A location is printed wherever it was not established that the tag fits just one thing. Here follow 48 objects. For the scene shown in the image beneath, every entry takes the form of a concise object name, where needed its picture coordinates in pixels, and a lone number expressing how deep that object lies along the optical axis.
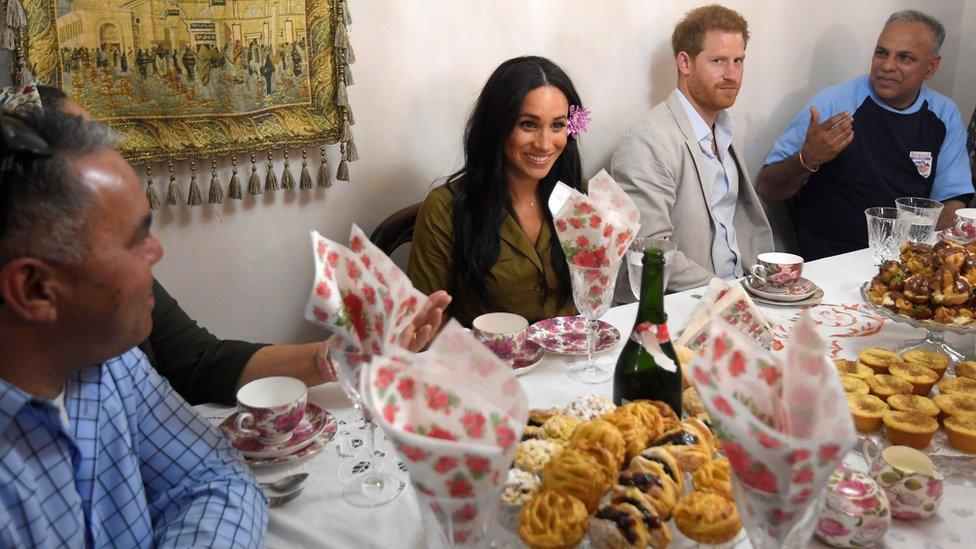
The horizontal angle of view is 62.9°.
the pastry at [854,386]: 1.24
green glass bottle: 1.15
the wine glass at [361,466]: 1.02
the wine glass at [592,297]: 1.34
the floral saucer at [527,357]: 1.40
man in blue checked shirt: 0.77
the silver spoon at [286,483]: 1.08
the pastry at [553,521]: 0.86
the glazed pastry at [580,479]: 0.90
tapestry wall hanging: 1.79
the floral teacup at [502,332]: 1.40
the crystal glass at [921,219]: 1.78
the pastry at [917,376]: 1.25
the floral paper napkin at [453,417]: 0.71
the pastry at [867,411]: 1.17
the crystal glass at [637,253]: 1.41
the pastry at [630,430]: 0.98
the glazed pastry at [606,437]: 0.95
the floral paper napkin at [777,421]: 0.70
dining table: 0.99
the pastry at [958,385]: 1.25
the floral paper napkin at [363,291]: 0.99
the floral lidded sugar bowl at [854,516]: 0.92
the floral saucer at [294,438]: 1.13
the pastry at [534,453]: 0.99
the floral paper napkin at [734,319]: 1.39
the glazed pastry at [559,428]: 1.05
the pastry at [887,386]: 1.23
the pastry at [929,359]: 1.30
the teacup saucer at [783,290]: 1.72
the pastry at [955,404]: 1.16
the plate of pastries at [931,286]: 1.39
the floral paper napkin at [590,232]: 1.31
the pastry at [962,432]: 1.10
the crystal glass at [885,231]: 1.77
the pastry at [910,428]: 1.11
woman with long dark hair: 2.05
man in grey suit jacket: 2.49
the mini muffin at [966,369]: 1.30
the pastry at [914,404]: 1.16
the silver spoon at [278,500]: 1.06
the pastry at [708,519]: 0.87
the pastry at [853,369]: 1.29
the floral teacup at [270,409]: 1.11
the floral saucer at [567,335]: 1.49
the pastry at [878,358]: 1.31
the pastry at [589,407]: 1.13
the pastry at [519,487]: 0.95
